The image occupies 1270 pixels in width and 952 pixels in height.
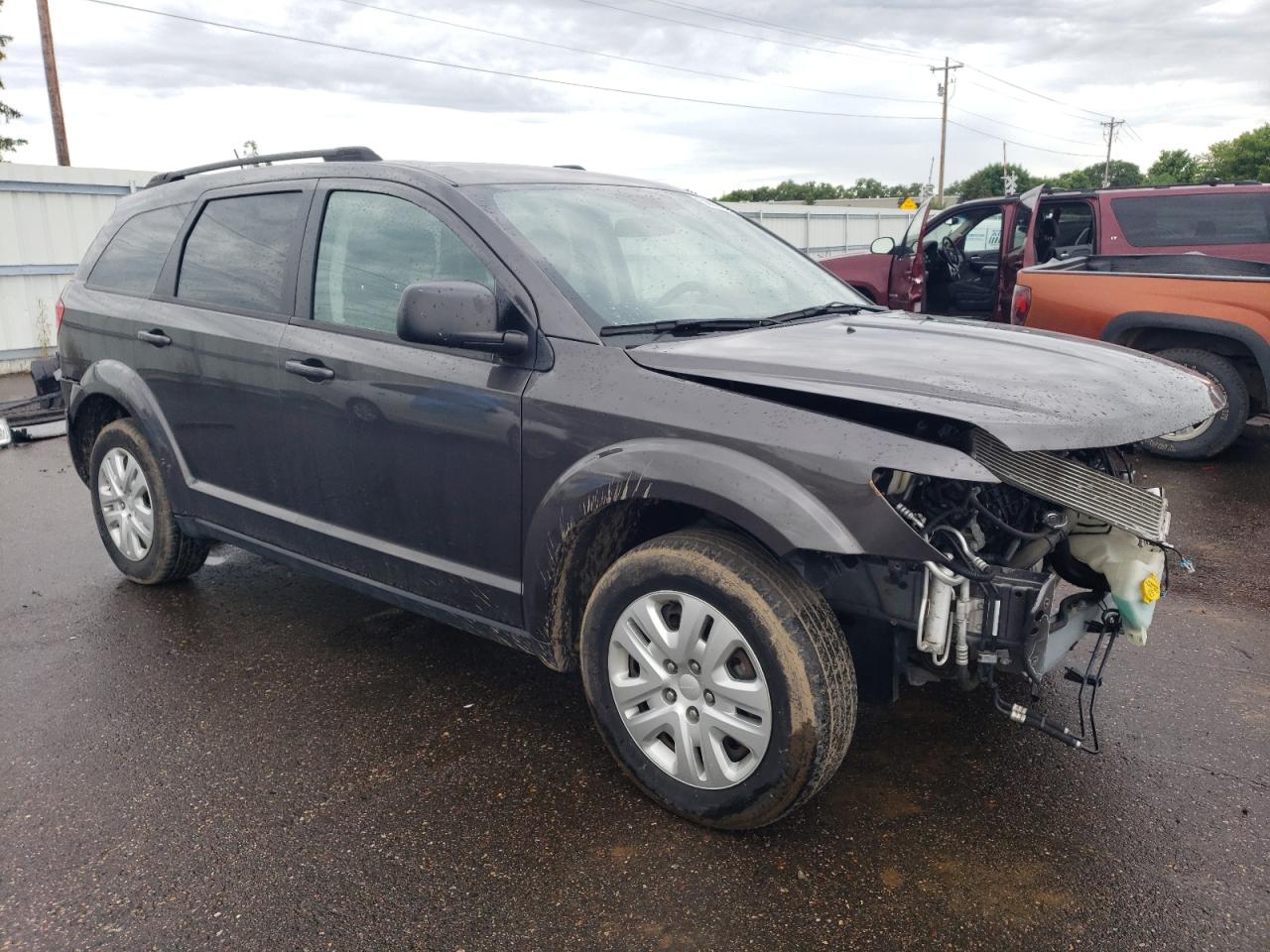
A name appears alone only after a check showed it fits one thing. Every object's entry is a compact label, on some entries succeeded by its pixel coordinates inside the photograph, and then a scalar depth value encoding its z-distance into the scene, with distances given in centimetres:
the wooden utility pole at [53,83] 2053
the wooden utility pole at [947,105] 6081
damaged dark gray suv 254
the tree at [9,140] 4281
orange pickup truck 662
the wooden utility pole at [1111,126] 8238
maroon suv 898
